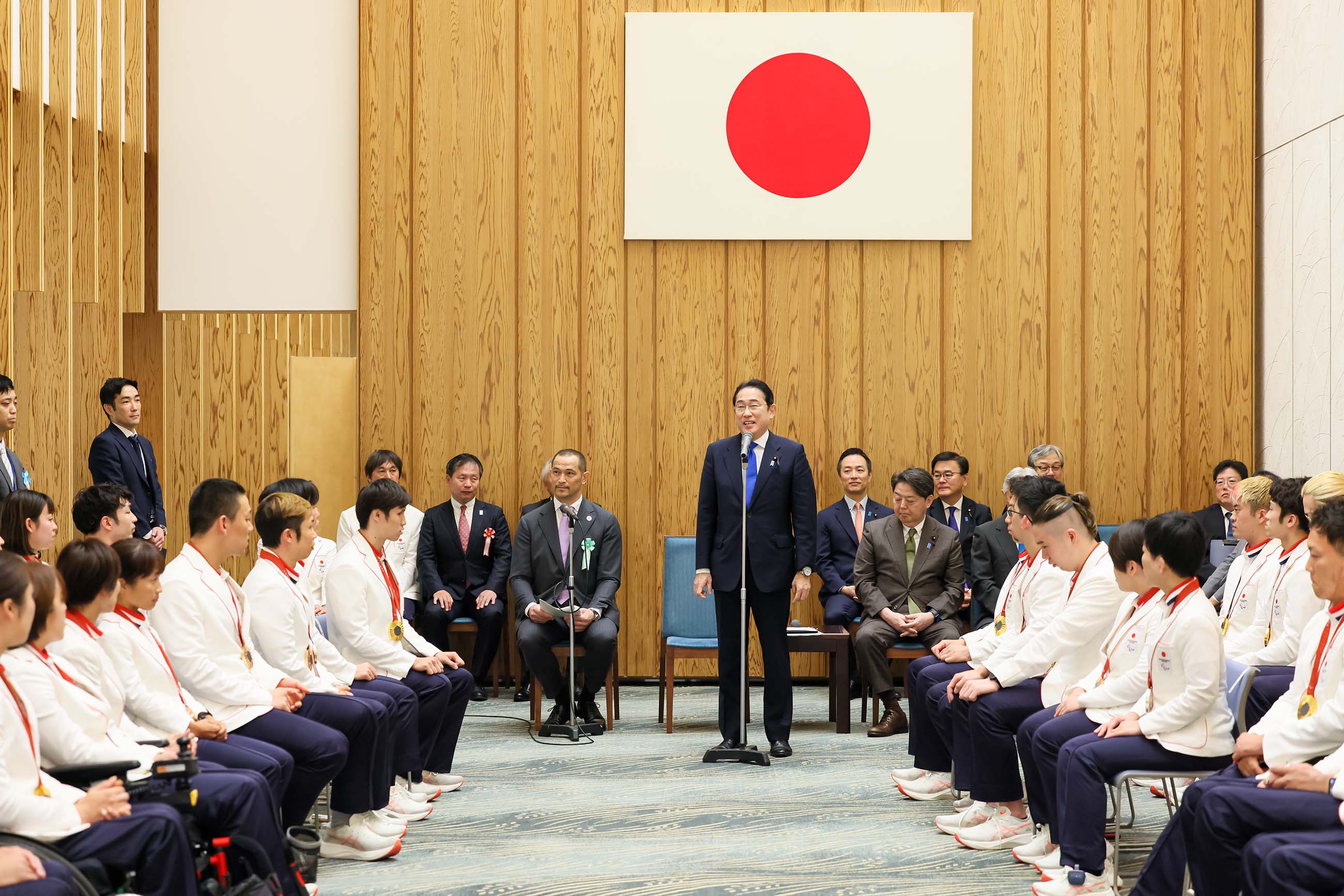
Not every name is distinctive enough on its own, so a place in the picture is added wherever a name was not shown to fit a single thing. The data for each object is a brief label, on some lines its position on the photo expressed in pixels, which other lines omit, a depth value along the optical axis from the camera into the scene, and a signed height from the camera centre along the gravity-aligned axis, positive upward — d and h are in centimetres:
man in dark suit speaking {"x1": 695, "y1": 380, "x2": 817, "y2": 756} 564 -52
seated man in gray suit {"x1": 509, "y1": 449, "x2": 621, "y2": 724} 625 -76
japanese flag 720 +167
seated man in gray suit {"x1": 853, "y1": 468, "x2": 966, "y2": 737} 629 -76
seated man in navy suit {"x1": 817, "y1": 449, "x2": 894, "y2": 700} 683 -55
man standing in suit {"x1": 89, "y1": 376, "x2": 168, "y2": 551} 606 -17
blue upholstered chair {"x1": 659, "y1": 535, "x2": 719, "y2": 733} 646 -96
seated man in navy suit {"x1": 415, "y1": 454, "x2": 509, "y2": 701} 682 -70
